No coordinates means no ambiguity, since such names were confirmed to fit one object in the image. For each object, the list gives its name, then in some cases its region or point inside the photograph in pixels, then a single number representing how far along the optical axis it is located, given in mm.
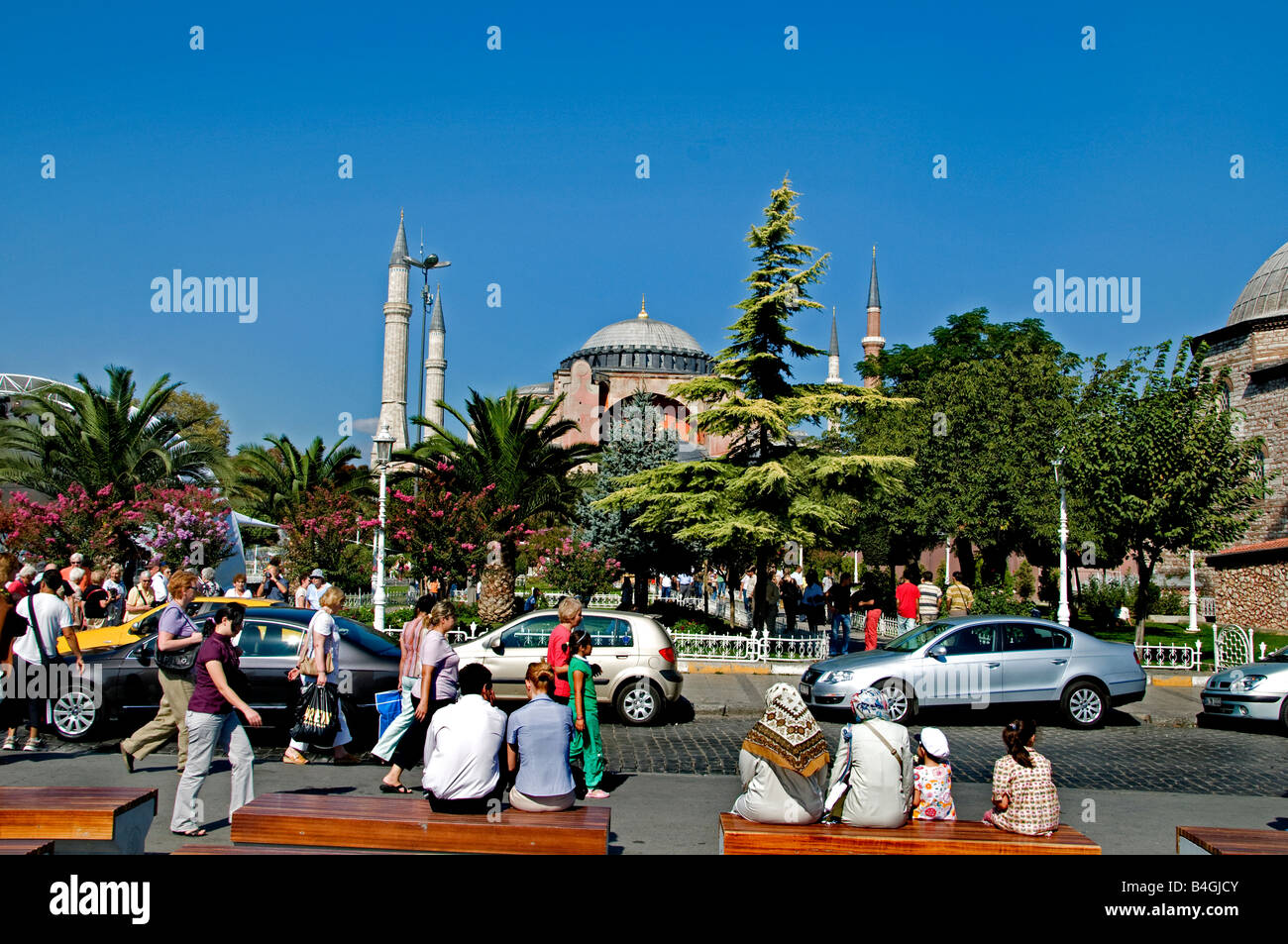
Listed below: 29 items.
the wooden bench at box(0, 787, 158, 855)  4930
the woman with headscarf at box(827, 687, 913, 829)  5773
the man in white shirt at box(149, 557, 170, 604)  16516
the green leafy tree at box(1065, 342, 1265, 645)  18312
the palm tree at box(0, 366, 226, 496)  24219
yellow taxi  11281
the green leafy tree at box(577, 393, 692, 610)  22984
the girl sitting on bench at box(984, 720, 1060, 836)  5801
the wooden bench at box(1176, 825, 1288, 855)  4629
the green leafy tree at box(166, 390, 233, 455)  68938
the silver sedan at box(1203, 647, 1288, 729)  12703
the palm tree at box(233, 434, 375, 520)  40781
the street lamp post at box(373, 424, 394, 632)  22406
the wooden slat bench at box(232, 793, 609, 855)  4969
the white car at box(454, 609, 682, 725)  12164
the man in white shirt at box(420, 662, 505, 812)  5941
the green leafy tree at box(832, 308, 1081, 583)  29641
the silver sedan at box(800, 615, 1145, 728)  12383
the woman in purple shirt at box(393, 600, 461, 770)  8078
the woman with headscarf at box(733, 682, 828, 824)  5676
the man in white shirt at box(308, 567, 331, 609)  14430
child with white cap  6305
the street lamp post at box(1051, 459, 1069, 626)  19281
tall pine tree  18203
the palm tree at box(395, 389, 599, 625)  24047
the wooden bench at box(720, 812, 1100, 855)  5207
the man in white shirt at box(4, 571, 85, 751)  9570
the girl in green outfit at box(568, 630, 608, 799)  8172
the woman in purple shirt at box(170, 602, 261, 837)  6660
